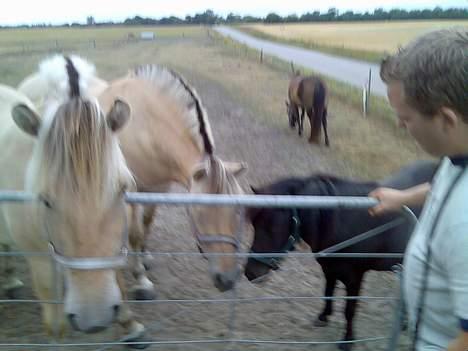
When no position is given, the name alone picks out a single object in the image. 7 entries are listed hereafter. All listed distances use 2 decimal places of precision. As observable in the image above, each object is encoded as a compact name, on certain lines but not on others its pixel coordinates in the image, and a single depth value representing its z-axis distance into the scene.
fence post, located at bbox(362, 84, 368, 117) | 12.90
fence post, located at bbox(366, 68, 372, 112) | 13.11
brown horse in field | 10.24
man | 1.03
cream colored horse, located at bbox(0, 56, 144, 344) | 1.81
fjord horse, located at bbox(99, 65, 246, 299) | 2.78
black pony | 3.08
